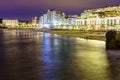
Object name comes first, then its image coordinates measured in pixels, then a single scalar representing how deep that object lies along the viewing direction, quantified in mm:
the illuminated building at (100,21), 148875
